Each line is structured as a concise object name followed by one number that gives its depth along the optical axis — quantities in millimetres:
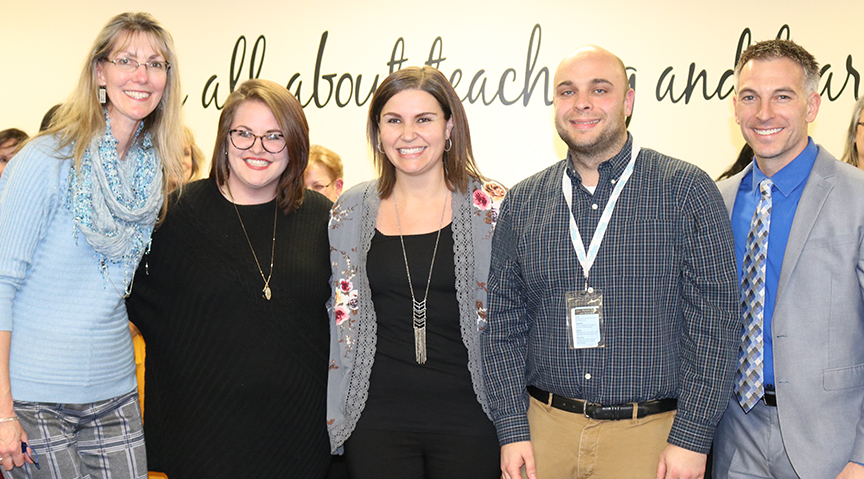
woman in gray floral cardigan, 2146
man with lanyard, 1949
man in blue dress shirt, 1935
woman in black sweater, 2232
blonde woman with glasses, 1920
